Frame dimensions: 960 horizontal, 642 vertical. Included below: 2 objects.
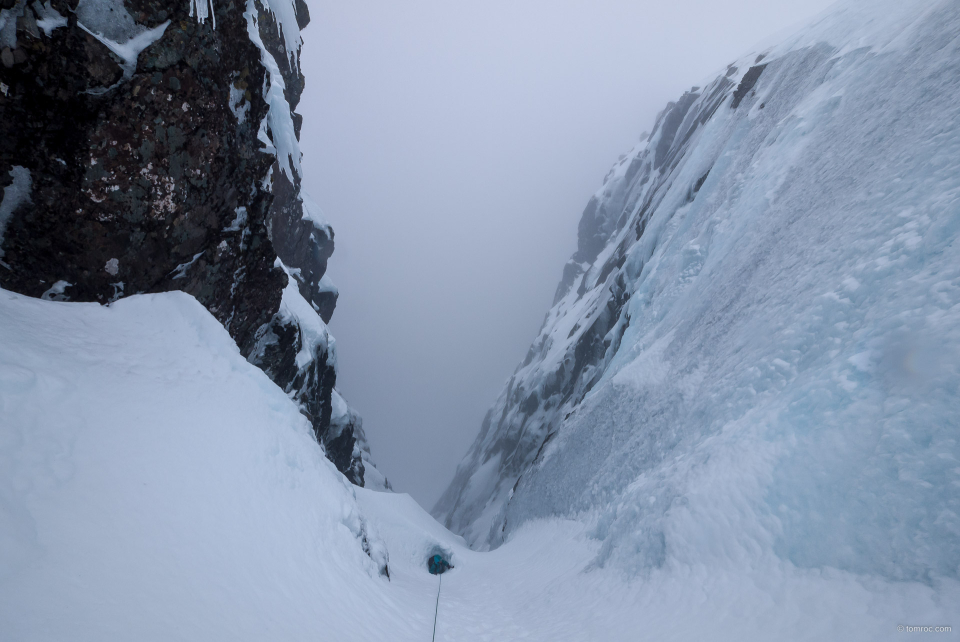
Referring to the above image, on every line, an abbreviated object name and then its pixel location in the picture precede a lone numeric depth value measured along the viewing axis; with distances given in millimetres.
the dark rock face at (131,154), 6656
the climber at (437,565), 17373
